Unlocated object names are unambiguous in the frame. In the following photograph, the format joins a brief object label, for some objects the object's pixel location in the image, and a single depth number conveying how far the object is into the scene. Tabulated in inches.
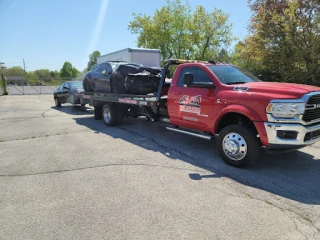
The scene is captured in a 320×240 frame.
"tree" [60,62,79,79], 4628.4
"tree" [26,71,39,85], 4938.5
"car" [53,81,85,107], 556.1
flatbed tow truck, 166.2
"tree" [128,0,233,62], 1132.5
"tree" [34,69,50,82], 5004.9
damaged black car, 330.6
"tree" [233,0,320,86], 471.4
